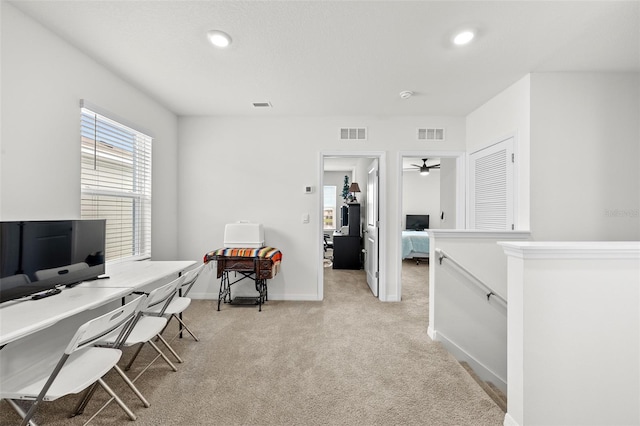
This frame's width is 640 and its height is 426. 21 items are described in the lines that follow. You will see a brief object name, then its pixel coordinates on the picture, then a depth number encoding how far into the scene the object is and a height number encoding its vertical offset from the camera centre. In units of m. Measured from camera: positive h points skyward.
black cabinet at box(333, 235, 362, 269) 6.09 -0.86
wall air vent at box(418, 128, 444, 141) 3.91 +1.17
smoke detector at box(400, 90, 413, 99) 3.08 +1.40
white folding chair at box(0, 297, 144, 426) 1.29 -0.85
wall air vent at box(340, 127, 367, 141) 3.91 +1.18
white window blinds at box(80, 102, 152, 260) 2.49 +0.32
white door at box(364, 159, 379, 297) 4.06 -0.24
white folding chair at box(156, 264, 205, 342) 2.35 -0.84
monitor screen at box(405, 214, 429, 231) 8.16 -0.21
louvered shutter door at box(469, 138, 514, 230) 2.99 +0.34
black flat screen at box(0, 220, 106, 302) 1.65 -0.29
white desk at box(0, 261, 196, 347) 1.34 -0.56
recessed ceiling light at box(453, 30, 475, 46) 2.05 +1.38
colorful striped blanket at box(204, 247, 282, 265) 3.47 -0.51
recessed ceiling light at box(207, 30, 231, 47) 2.09 +1.39
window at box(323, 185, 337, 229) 8.46 +0.23
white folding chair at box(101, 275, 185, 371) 1.86 -0.86
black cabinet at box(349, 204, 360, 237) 6.07 -0.10
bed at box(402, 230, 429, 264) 6.79 -0.78
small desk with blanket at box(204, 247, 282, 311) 3.47 -0.61
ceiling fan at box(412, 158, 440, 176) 7.37 +1.32
